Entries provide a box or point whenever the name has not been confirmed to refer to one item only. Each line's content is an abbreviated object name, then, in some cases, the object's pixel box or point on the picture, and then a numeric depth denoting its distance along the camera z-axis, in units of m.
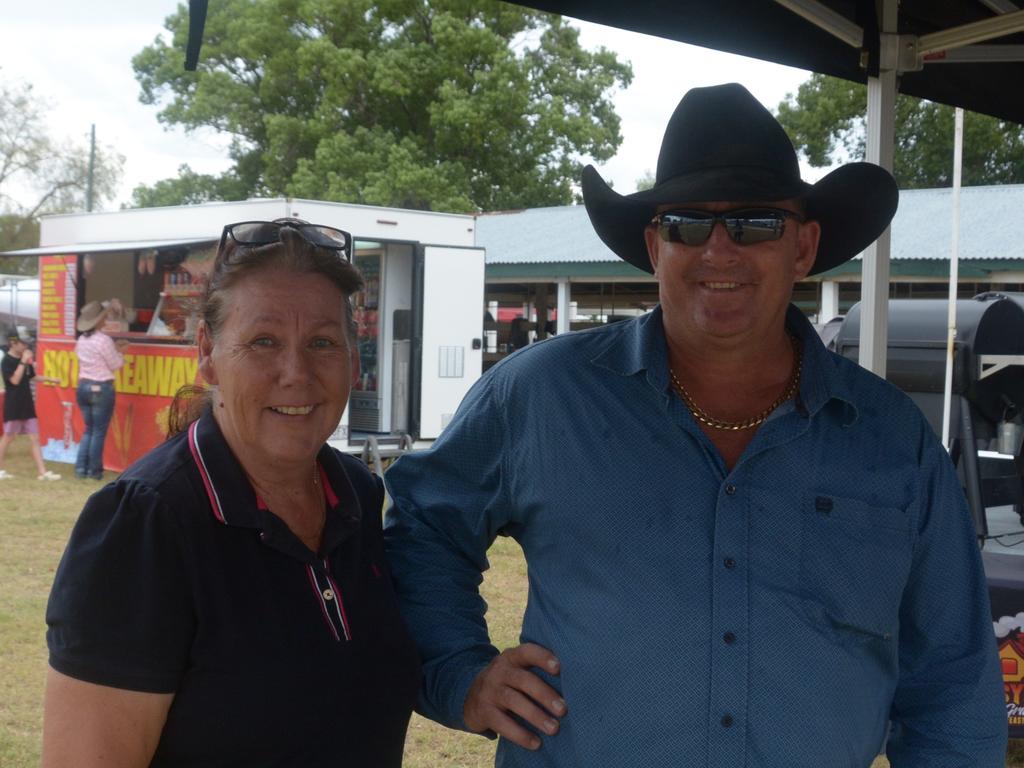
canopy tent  3.33
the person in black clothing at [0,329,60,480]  10.68
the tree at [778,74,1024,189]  34.25
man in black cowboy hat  1.59
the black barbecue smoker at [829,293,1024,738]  3.87
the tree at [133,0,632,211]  22.22
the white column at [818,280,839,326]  17.05
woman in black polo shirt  1.38
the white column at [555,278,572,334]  19.22
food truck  10.55
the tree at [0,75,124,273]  38.91
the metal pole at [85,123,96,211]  40.51
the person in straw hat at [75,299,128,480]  10.60
